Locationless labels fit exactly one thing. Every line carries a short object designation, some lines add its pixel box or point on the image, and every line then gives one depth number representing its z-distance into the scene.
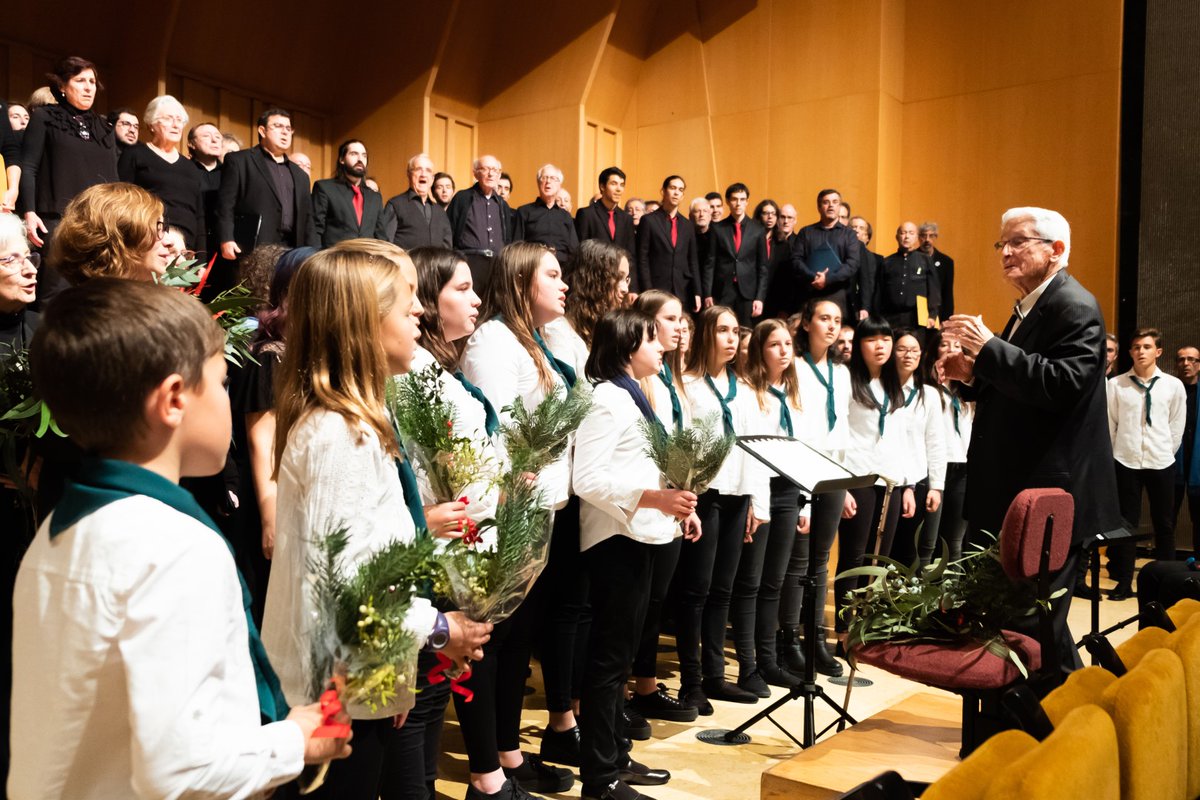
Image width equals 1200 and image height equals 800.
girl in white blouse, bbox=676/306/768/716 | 4.11
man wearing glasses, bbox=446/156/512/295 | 8.16
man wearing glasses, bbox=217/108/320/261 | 6.28
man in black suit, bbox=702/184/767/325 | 8.91
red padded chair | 2.76
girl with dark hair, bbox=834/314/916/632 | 5.37
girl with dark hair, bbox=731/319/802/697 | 4.37
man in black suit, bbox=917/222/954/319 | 9.65
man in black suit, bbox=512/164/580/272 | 8.46
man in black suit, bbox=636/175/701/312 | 8.72
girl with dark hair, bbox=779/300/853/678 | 4.52
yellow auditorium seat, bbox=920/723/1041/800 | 1.35
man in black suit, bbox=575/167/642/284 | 8.67
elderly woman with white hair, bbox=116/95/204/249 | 5.71
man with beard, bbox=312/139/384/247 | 6.89
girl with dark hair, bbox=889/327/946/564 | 5.54
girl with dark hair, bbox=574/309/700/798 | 2.95
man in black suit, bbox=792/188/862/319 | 8.77
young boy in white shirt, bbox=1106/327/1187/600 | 7.12
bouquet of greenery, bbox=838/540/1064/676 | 2.91
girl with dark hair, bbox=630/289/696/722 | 3.49
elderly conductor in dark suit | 3.08
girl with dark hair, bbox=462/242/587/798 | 3.05
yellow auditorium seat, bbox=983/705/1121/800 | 1.32
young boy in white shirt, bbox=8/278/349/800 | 1.07
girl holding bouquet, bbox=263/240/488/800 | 1.65
